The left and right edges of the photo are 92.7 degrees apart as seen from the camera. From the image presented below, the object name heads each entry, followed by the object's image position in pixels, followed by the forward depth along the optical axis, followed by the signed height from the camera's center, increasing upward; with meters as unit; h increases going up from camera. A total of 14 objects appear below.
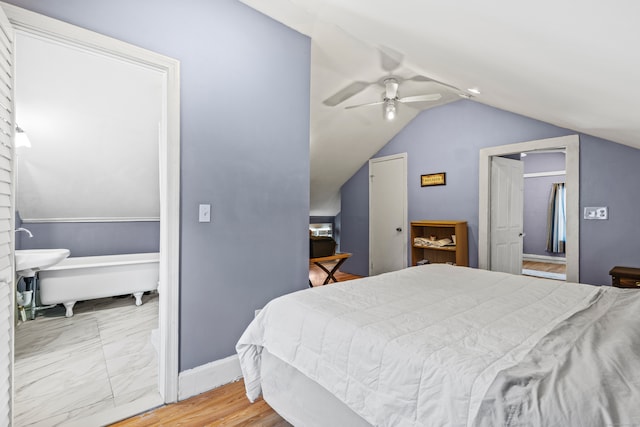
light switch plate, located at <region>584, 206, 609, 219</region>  3.07 +0.01
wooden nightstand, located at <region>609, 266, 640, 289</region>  2.62 -0.56
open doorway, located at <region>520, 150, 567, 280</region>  6.70 +0.06
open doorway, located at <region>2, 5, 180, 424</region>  1.89 -0.12
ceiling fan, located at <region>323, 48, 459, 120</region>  2.78 +1.37
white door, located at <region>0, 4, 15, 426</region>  1.28 -0.06
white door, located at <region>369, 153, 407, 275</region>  4.88 -0.03
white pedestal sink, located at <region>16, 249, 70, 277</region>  2.62 -0.45
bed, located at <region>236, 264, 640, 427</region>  0.82 -0.47
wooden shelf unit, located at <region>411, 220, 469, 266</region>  4.03 -0.44
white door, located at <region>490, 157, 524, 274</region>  4.03 -0.03
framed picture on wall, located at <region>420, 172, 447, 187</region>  4.38 +0.48
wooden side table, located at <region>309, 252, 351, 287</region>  3.64 -0.57
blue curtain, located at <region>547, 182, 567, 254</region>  6.67 -0.16
